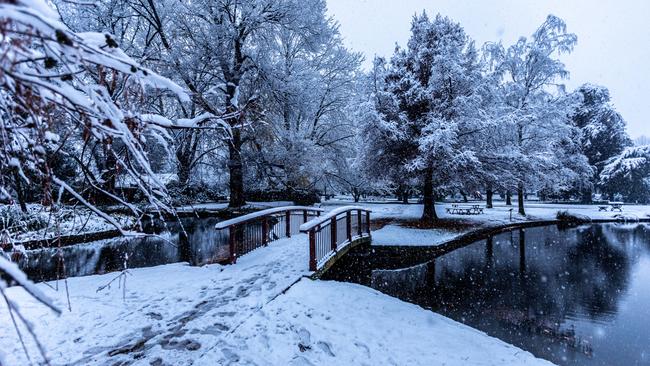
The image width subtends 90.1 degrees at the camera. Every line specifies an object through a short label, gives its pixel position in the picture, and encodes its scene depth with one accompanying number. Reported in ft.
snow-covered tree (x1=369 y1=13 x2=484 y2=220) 52.44
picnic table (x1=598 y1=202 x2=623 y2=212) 86.02
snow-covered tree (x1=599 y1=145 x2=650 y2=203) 111.24
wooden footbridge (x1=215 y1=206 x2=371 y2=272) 26.03
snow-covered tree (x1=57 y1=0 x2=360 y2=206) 52.21
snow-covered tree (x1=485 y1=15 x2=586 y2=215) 69.21
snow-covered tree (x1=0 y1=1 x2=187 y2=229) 4.26
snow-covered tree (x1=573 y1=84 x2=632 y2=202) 118.62
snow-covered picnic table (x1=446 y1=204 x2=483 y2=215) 74.74
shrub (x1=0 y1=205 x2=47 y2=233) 41.28
